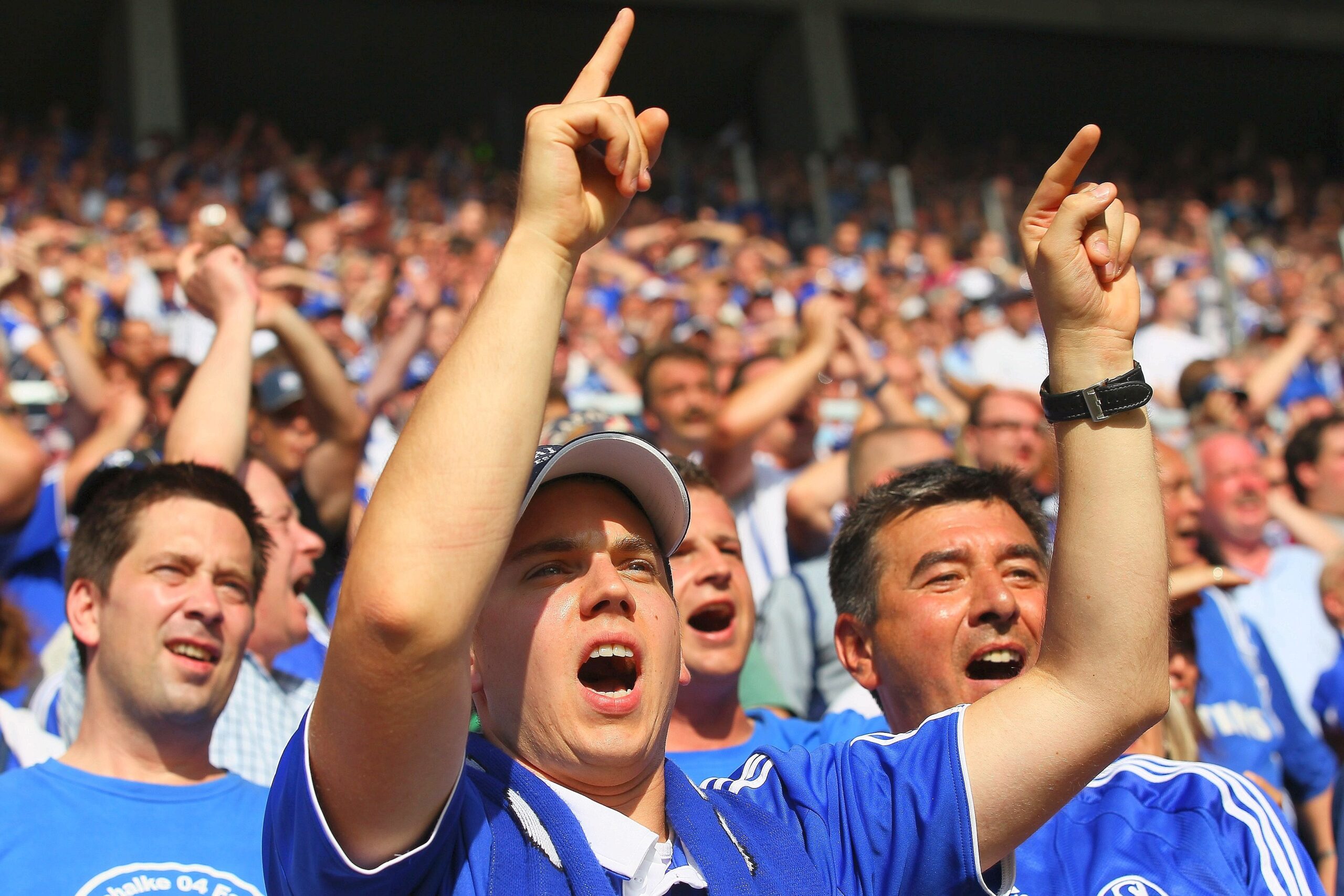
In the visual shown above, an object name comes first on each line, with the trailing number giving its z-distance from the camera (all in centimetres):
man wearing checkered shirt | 282
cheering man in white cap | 124
